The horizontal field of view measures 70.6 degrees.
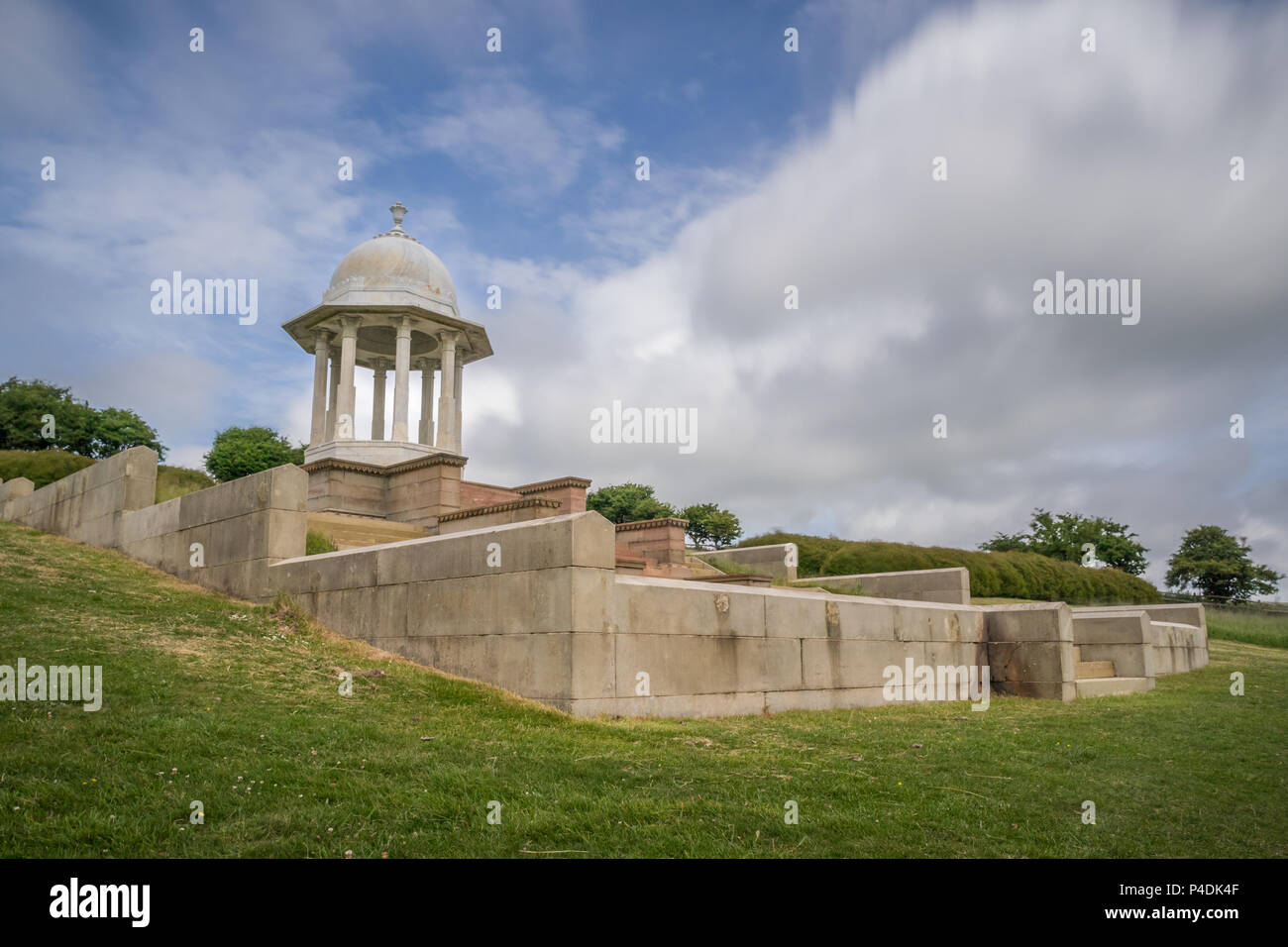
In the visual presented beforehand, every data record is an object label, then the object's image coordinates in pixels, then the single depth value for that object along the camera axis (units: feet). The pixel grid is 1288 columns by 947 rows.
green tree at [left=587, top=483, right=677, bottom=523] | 157.69
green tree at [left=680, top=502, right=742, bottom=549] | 150.51
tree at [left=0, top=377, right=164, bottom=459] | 126.72
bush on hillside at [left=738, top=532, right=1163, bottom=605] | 98.07
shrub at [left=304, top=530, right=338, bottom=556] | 48.34
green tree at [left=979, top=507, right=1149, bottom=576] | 148.46
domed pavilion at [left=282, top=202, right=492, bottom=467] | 84.64
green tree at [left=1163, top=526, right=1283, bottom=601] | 167.22
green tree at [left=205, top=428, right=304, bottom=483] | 119.44
